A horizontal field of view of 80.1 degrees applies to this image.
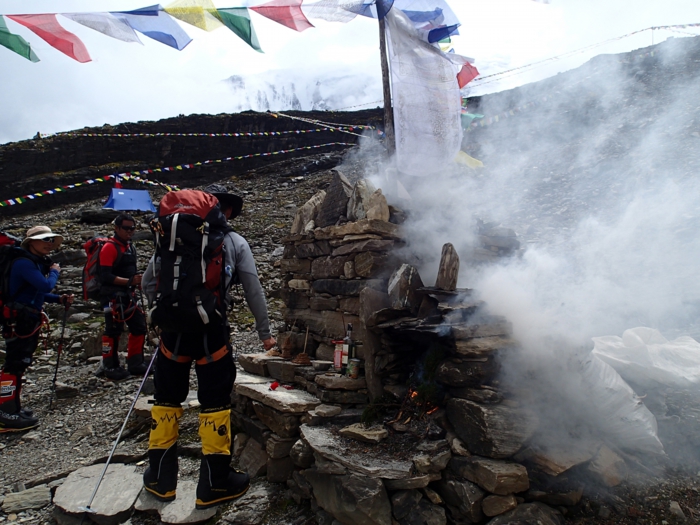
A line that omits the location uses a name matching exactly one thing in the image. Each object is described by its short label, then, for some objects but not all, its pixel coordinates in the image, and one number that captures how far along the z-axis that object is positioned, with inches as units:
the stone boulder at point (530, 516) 88.3
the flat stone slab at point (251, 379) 157.7
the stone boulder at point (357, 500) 95.0
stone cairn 96.0
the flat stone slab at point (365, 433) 110.7
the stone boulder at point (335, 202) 175.3
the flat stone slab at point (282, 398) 129.8
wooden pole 200.5
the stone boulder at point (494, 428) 98.0
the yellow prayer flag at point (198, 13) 199.8
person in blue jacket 179.2
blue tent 536.4
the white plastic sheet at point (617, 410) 104.9
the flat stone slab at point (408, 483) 96.3
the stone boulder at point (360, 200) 160.9
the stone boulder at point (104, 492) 116.6
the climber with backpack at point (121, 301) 216.2
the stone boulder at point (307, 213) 192.8
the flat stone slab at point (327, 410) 125.4
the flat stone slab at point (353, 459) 97.2
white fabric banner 197.2
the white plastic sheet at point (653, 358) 122.3
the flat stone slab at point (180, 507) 110.3
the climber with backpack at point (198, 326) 103.4
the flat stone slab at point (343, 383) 132.6
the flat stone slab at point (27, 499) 126.4
